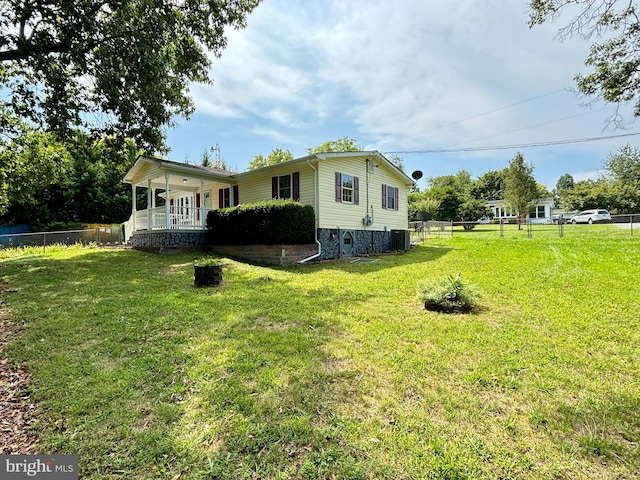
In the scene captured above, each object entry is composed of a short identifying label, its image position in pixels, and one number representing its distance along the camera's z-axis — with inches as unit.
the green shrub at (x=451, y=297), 197.3
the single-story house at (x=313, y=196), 464.8
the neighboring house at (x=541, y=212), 1444.6
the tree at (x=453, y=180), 2280.5
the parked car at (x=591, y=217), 1135.5
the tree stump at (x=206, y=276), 267.1
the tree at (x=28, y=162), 490.0
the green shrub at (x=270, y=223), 410.0
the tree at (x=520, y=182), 936.9
